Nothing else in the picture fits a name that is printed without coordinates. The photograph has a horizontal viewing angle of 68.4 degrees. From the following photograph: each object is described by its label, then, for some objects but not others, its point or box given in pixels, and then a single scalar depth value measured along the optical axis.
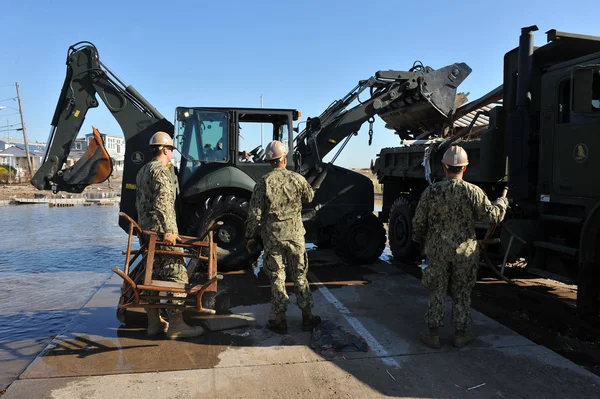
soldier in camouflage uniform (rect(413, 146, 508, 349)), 4.14
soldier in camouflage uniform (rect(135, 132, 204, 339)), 4.46
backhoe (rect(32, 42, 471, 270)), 7.34
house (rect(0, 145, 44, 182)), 41.97
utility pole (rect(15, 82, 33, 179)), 32.44
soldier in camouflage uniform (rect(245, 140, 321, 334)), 4.64
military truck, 4.43
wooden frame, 4.14
